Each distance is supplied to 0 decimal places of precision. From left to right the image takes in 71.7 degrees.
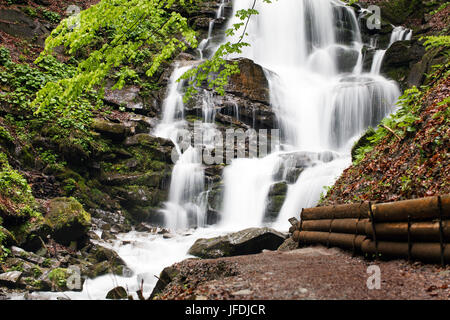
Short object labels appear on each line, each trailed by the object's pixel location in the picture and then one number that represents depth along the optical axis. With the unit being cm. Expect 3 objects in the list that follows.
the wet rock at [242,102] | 1811
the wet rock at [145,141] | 1449
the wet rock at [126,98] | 1644
